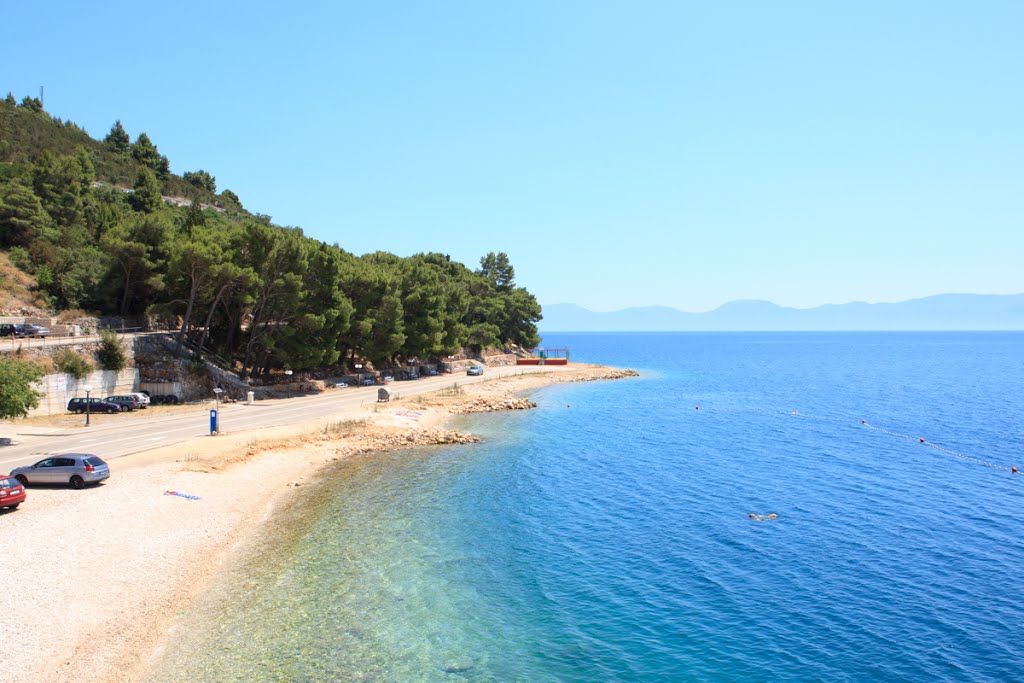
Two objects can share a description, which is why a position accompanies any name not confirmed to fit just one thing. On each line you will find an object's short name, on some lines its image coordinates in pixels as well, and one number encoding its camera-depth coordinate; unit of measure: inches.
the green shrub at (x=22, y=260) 2719.0
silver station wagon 1134.4
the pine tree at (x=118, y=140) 5703.7
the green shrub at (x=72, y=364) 1937.7
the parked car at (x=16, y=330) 2117.4
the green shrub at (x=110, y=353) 2060.8
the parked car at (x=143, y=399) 2045.0
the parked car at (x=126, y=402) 1987.3
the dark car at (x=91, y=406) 1937.7
